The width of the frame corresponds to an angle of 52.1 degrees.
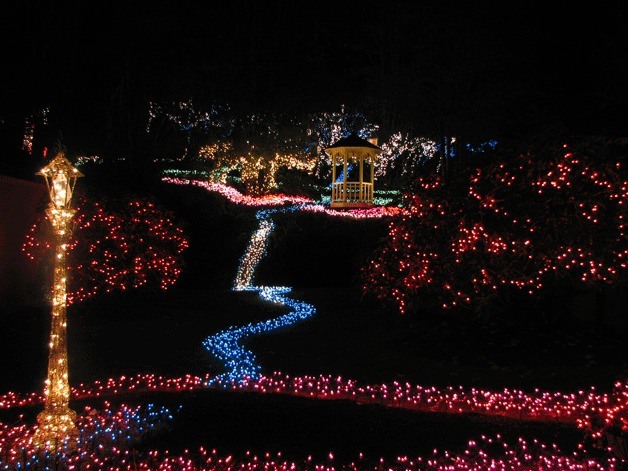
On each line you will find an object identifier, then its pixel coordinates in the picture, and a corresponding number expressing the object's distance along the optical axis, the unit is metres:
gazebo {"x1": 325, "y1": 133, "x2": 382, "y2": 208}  23.84
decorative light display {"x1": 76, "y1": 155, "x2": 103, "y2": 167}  21.89
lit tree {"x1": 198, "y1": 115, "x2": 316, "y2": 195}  26.83
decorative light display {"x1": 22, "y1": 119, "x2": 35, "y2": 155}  19.86
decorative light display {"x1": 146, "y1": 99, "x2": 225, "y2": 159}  27.25
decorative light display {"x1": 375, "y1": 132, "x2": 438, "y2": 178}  28.80
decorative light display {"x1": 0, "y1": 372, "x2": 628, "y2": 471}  4.98
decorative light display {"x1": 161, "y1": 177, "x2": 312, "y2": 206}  22.56
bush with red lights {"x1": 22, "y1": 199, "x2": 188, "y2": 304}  13.43
